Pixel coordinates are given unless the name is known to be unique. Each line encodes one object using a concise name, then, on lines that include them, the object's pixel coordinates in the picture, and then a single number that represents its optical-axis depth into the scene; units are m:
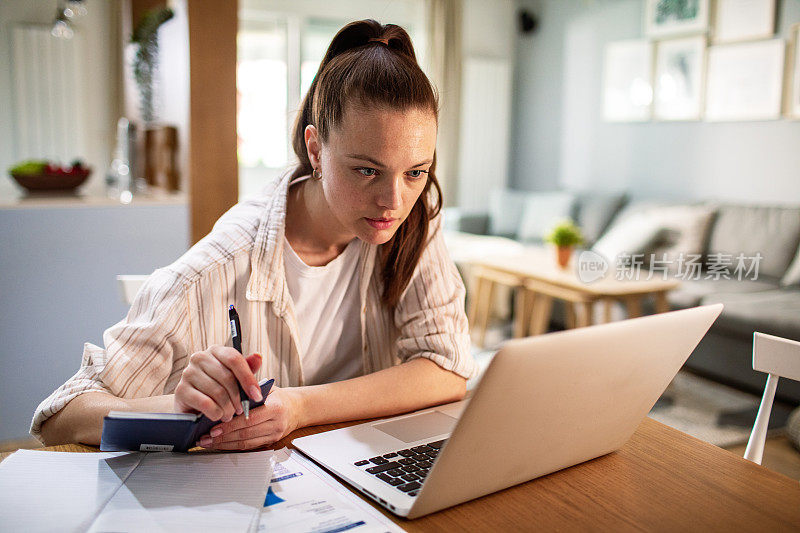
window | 5.88
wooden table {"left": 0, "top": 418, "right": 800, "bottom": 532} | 0.70
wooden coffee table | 3.26
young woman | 0.93
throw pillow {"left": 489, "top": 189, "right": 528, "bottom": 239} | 5.61
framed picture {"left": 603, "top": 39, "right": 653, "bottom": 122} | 5.00
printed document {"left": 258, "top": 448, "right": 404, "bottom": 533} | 0.67
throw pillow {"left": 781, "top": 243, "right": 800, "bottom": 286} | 3.55
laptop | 0.65
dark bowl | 2.38
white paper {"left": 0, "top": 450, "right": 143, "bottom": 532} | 0.66
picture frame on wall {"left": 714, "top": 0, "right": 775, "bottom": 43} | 4.09
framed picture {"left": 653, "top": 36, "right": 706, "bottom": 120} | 4.57
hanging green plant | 2.69
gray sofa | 3.19
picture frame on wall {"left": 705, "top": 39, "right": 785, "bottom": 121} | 4.07
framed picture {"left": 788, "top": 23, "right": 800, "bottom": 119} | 3.97
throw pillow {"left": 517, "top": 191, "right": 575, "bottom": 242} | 5.24
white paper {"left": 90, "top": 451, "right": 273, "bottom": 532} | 0.66
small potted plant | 3.57
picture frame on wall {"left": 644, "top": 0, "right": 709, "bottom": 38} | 4.52
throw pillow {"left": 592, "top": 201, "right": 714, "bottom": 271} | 4.07
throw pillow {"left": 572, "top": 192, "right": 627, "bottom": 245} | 4.93
